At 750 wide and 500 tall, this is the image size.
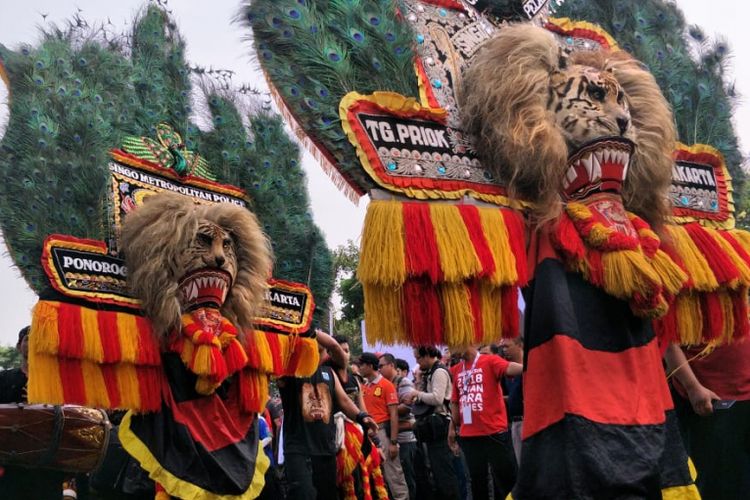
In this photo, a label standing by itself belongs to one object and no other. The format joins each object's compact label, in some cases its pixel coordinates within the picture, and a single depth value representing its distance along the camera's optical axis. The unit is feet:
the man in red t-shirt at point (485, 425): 22.25
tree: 71.74
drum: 16.76
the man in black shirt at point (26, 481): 17.11
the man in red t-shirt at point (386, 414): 27.53
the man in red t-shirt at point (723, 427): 15.64
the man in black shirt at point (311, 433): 21.75
